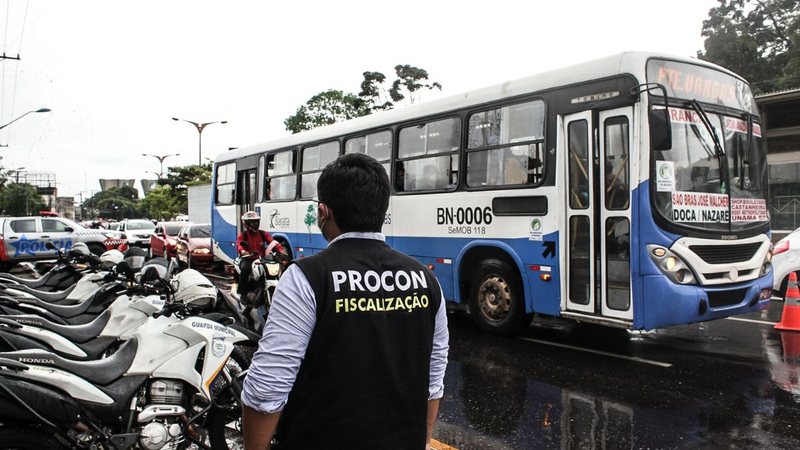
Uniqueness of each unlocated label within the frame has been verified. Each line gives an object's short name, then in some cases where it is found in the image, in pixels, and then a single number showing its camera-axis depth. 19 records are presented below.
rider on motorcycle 8.21
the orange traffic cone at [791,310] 7.39
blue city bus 5.82
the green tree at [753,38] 29.06
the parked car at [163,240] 17.55
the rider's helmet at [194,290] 3.90
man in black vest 1.60
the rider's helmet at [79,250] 7.14
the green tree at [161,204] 52.47
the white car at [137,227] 26.69
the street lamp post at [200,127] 37.81
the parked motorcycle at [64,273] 7.19
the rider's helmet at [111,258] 6.39
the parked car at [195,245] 16.30
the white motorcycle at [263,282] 6.38
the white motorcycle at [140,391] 2.94
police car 16.66
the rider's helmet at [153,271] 4.25
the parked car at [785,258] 9.36
